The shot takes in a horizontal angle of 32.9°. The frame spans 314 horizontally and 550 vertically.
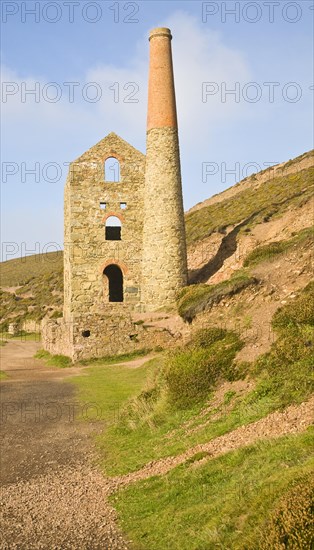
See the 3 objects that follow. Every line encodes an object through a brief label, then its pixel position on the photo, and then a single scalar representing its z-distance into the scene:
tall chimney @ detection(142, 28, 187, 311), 27.02
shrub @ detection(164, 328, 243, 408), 11.64
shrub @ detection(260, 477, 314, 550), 4.84
